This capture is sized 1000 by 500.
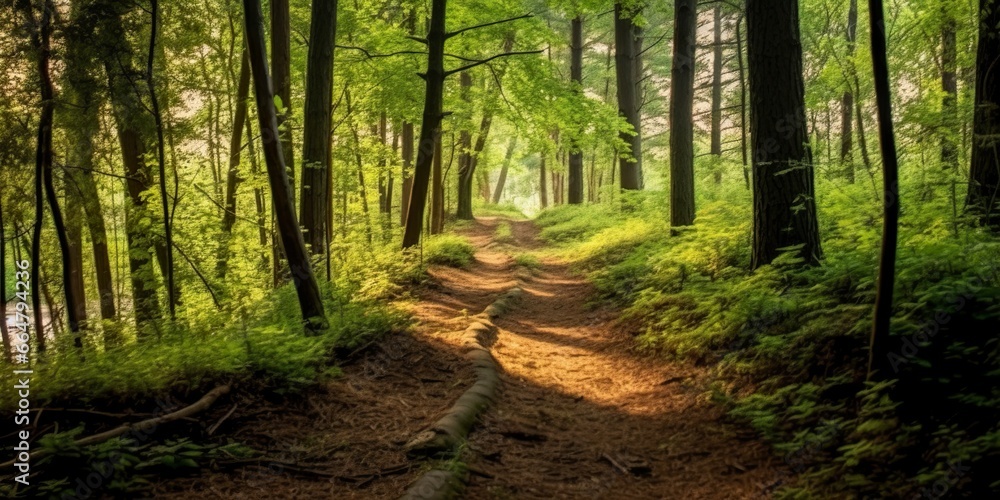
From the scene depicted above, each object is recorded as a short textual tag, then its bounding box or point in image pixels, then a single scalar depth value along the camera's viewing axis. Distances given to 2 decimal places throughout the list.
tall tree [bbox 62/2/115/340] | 8.24
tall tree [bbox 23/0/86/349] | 8.20
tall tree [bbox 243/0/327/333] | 6.37
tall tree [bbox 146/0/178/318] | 7.96
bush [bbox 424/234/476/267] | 13.59
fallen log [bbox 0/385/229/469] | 3.56
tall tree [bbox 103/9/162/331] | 11.41
